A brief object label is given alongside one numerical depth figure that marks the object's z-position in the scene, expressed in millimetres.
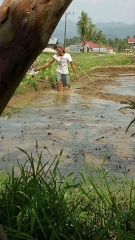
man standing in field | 12648
